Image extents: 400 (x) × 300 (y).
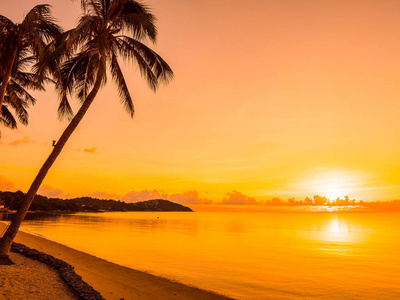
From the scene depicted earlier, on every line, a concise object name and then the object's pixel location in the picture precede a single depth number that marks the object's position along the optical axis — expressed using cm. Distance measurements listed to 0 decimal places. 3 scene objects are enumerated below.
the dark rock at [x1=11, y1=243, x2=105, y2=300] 794
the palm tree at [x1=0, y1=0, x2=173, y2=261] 1097
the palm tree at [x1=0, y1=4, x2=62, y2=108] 1369
